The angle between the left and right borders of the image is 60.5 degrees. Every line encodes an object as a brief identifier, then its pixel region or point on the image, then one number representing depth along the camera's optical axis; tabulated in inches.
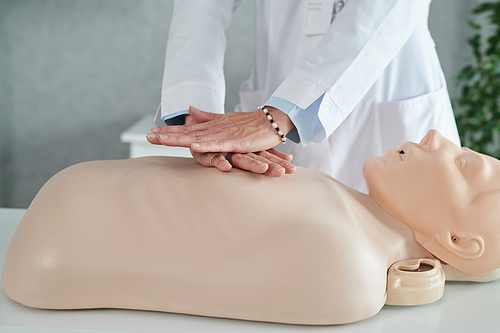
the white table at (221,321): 23.8
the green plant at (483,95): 83.7
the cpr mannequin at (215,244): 24.7
